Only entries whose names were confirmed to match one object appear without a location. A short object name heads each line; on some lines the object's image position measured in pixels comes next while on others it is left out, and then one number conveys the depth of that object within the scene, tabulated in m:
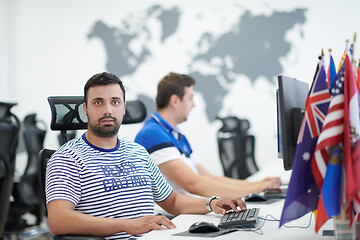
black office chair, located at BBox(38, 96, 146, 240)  2.84
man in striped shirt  2.61
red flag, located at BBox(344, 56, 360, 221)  2.23
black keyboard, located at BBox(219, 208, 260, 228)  2.59
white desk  2.47
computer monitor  2.47
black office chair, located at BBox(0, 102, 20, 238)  3.99
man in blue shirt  3.38
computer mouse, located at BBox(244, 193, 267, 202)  3.19
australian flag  2.34
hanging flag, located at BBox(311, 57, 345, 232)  2.29
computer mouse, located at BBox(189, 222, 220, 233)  2.51
